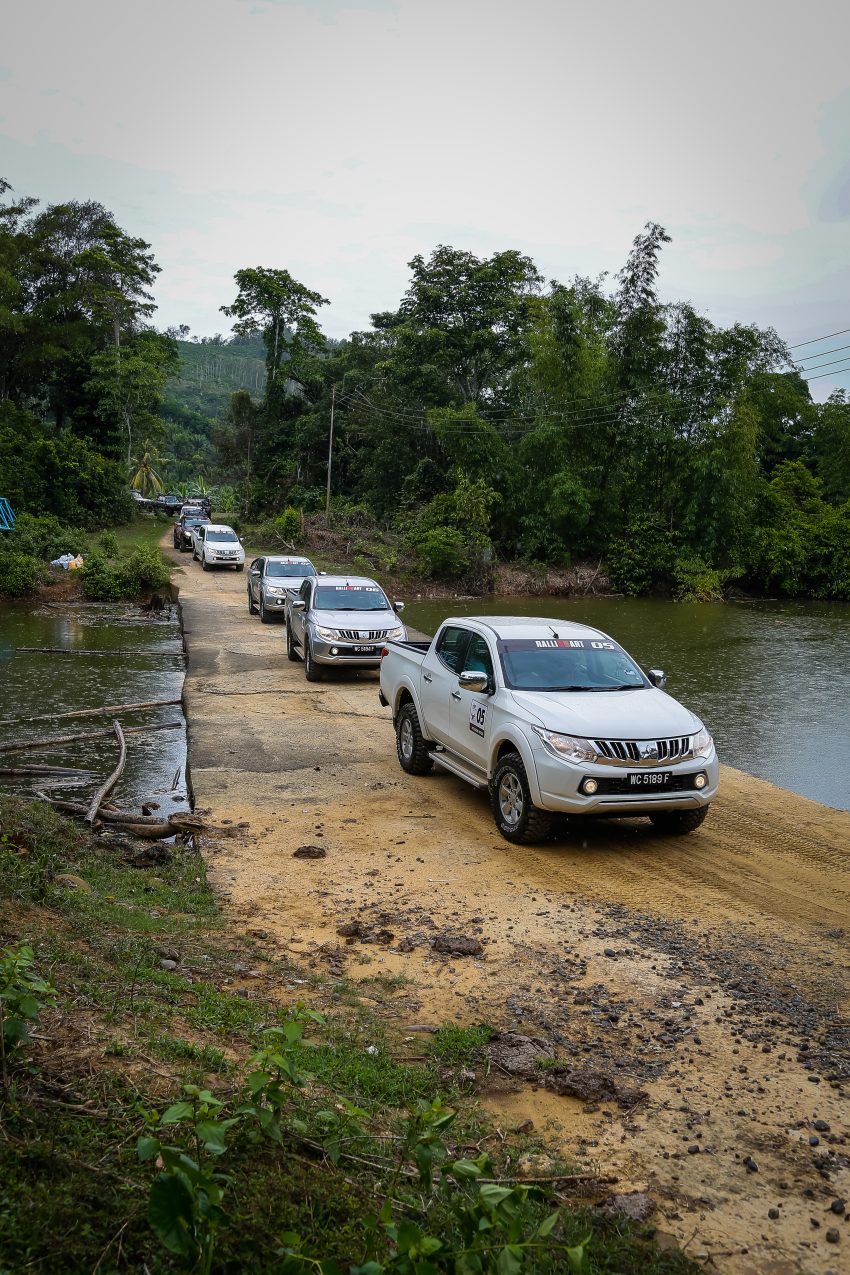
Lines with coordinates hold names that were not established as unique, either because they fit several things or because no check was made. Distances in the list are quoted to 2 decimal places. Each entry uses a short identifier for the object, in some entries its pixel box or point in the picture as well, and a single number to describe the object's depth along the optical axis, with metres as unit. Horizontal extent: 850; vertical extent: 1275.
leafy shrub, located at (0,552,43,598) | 27.73
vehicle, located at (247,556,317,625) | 24.34
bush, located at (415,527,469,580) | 39.00
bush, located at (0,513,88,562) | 31.12
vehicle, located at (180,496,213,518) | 52.28
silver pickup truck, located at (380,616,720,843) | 7.62
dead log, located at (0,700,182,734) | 13.36
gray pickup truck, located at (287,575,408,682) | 16.22
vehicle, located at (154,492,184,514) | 62.25
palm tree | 64.12
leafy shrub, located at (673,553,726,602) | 40.84
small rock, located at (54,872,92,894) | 6.51
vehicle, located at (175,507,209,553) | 45.16
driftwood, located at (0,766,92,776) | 10.20
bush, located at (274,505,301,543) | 44.88
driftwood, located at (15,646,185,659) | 19.70
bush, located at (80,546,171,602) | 28.97
